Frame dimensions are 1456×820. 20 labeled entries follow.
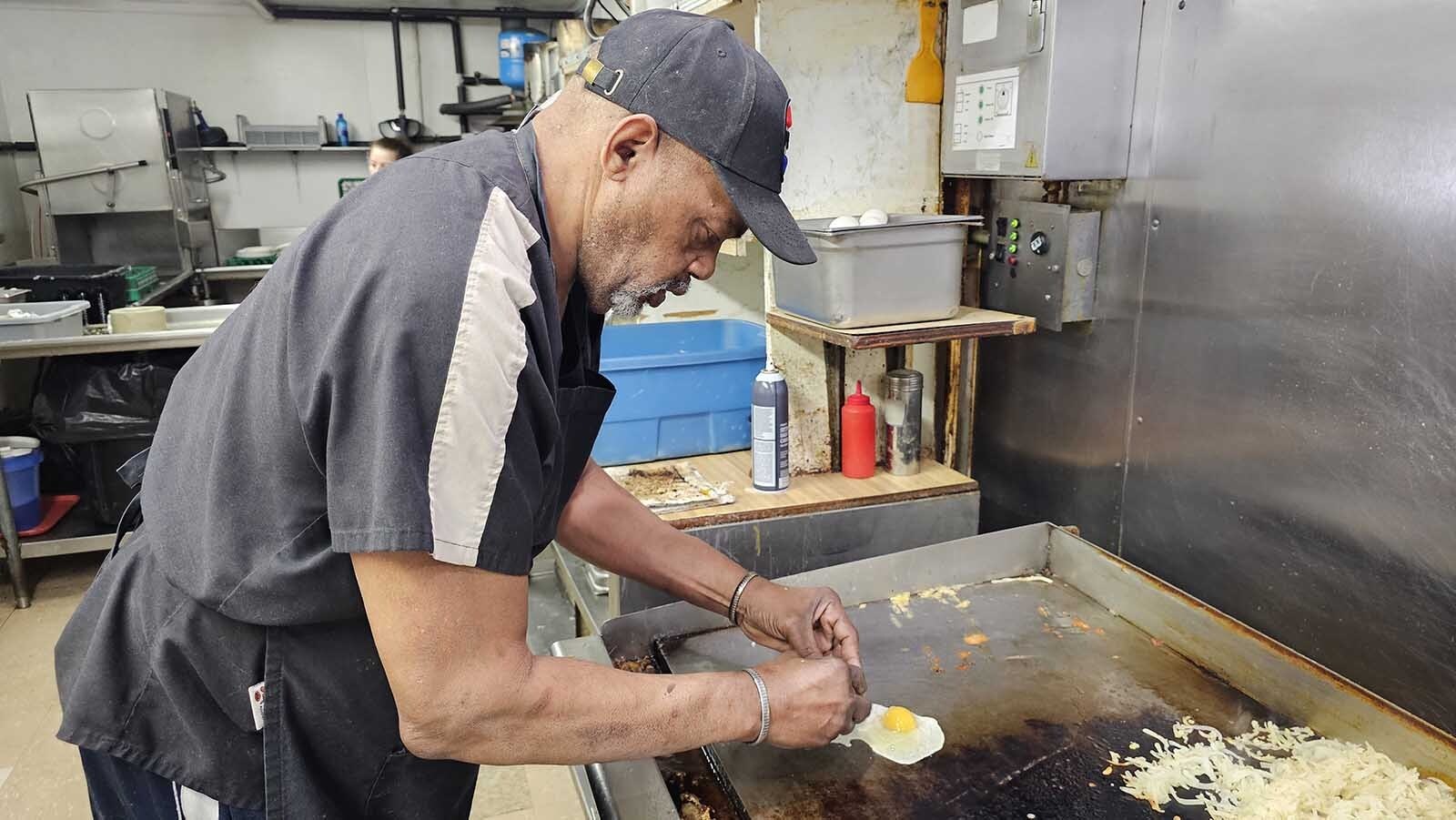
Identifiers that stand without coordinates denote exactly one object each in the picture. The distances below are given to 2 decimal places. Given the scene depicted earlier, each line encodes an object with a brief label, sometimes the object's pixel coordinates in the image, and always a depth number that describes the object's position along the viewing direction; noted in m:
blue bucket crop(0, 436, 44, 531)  3.58
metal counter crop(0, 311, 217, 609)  3.49
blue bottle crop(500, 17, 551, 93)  6.28
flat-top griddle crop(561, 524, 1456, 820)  1.16
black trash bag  3.63
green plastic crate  4.39
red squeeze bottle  2.21
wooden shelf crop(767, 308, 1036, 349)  1.88
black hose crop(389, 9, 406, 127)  6.55
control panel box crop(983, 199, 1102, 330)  1.86
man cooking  0.83
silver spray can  2.12
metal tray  1.88
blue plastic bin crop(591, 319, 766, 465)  2.38
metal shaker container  2.20
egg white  1.24
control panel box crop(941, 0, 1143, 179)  1.68
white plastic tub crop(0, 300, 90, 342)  3.44
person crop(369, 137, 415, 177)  4.42
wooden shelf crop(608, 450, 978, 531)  2.03
